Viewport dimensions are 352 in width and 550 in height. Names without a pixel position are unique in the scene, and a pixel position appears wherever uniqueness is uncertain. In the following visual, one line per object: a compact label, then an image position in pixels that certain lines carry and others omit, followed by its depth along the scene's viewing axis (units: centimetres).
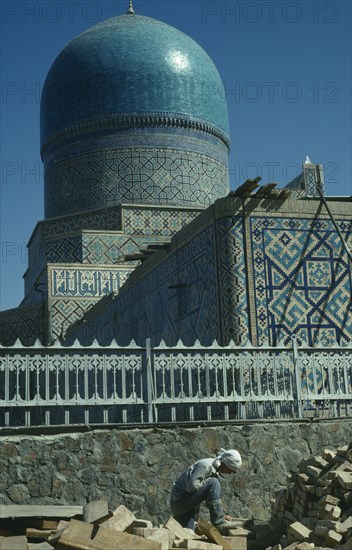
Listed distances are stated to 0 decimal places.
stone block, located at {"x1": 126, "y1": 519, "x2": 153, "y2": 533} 1120
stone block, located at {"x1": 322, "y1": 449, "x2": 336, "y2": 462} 1426
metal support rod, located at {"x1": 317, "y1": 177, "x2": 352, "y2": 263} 2420
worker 1286
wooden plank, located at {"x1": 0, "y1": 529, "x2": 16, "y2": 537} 1152
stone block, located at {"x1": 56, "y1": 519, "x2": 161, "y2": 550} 1052
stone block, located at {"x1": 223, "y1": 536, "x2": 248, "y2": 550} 1173
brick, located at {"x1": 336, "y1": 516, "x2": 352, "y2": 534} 1202
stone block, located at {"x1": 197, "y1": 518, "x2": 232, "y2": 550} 1141
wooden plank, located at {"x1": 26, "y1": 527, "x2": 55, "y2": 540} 1137
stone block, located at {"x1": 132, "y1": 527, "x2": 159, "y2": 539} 1084
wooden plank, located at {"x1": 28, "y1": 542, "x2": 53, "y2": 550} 1059
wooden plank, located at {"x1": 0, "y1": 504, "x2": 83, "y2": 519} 1173
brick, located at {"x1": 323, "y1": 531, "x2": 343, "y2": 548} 1184
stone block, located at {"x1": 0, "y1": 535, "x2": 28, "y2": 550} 1056
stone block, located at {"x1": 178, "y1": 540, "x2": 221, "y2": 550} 1093
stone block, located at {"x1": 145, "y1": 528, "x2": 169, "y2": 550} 1079
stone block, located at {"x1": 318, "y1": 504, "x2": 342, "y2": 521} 1266
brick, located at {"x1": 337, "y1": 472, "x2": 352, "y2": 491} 1297
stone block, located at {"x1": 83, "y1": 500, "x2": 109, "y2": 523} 1114
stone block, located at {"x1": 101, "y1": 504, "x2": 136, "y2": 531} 1111
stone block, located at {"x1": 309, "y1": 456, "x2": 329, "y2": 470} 1404
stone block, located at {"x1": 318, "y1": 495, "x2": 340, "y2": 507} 1292
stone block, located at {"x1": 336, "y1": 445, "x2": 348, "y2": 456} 1406
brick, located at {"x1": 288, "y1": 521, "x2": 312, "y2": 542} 1237
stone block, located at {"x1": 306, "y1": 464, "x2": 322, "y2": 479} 1378
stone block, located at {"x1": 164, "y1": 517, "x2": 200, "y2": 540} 1161
